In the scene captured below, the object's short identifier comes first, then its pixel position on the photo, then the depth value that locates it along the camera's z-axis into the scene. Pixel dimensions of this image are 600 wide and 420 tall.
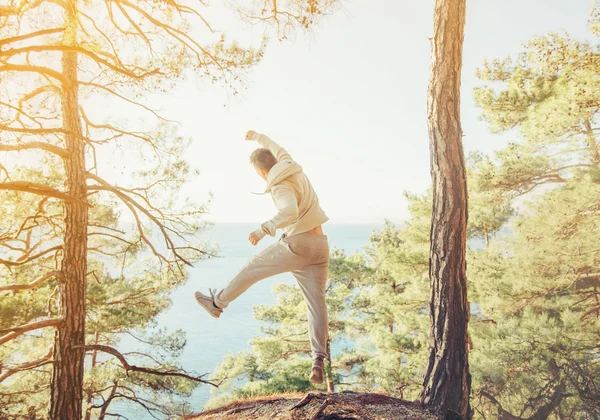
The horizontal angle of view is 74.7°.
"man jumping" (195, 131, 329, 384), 2.34
